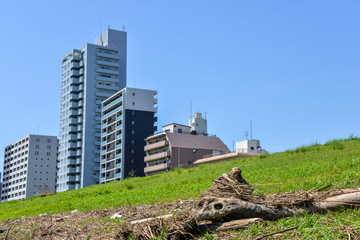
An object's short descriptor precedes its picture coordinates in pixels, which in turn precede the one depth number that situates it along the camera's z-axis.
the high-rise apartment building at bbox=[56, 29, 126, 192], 118.38
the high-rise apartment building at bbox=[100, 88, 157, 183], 104.00
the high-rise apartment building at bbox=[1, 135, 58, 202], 146.62
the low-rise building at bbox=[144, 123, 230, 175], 91.06
